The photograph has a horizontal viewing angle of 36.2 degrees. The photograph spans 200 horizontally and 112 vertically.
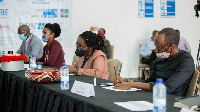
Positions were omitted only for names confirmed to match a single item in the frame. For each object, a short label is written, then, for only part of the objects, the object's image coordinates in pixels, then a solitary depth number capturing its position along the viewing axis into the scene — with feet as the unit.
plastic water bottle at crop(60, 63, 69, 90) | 7.75
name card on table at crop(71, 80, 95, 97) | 6.65
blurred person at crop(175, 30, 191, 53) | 23.92
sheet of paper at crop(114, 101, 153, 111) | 5.49
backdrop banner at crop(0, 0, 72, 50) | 22.65
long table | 6.07
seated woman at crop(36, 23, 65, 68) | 14.37
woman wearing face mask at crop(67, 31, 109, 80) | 10.73
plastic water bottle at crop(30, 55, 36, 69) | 11.97
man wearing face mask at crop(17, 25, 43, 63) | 17.22
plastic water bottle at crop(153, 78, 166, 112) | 4.67
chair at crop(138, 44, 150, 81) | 24.71
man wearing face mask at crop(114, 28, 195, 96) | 7.87
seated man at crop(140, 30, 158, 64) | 24.57
